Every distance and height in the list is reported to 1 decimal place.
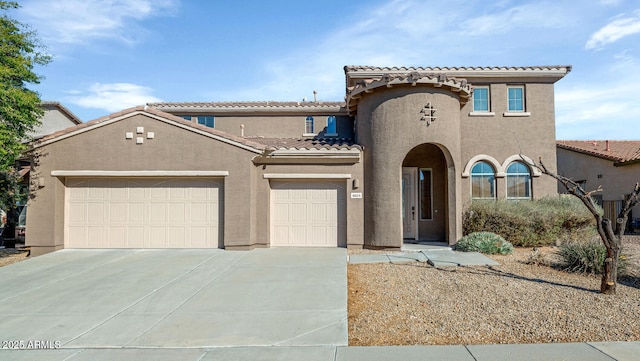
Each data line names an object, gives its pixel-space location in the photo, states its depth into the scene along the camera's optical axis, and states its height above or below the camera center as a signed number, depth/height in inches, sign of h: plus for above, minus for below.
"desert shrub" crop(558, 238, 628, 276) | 339.3 -54.1
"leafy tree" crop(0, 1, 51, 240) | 412.8 +115.3
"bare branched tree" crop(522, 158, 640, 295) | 279.4 -31.7
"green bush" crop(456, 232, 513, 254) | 448.1 -54.4
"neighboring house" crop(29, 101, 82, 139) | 821.9 +172.7
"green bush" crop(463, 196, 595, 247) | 505.4 -30.8
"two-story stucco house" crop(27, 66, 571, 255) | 477.1 +22.2
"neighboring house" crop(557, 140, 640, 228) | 744.3 +60.9
